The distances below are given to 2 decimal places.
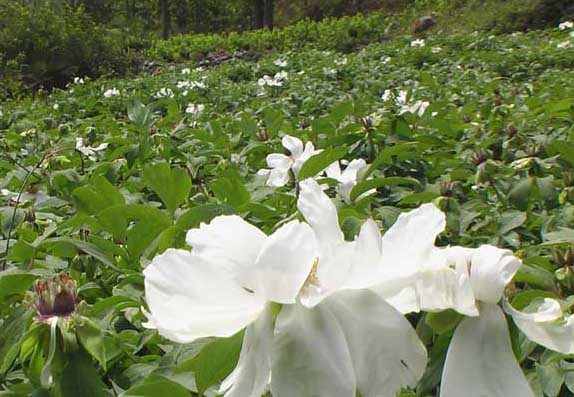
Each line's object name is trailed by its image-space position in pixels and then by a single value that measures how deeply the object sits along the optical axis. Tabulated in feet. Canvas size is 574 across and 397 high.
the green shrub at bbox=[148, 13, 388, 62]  47.93
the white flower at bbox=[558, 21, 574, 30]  31.90
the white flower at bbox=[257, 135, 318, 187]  4.66
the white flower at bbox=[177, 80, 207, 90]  20.47
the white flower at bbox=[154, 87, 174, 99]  19.33
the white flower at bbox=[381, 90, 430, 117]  7.57
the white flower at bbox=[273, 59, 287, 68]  29.12
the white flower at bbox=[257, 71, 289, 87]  18.31
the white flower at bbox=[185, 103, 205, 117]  11.79
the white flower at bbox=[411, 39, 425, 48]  31.63
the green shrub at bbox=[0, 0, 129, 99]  41.70
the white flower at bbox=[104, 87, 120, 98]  20.35
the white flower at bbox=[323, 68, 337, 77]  21.89
